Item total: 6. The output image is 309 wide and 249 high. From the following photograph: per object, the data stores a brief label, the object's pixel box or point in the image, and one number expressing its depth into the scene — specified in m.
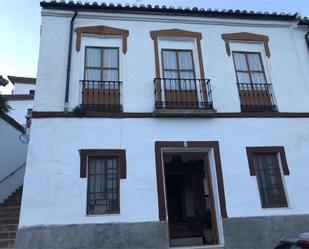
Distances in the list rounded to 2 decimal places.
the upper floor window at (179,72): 9.51
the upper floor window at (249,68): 10.31
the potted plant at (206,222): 9.02
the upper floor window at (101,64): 9.67
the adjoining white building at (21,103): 23.77
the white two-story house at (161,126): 8.00
